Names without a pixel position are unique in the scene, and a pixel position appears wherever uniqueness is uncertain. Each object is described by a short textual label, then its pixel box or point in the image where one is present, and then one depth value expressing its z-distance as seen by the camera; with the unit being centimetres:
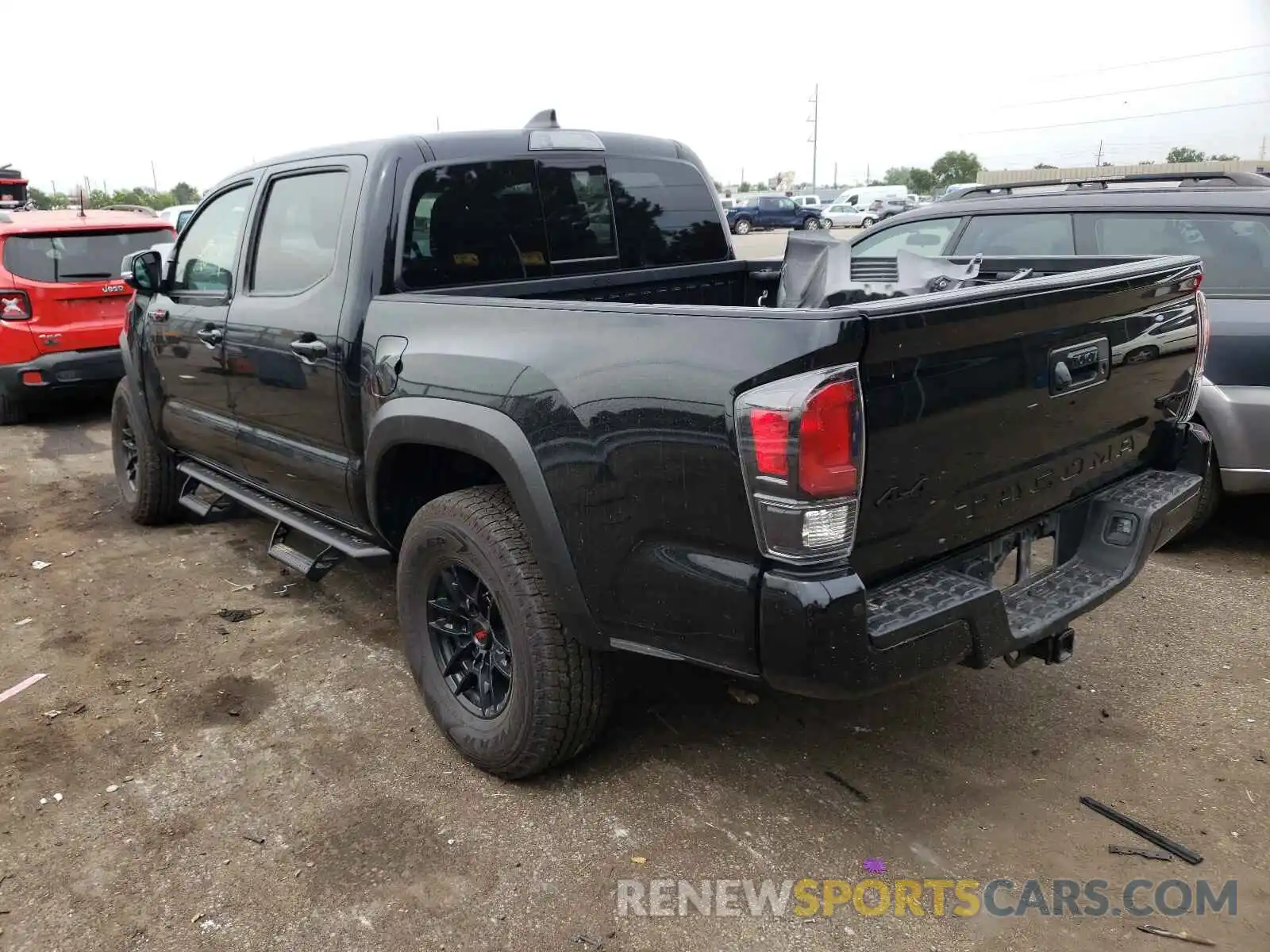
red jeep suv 774
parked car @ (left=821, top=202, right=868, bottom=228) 4212
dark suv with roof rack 439
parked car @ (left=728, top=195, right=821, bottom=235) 4175
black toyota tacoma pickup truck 217
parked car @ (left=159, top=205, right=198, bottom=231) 2033
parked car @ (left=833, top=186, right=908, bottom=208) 4675
